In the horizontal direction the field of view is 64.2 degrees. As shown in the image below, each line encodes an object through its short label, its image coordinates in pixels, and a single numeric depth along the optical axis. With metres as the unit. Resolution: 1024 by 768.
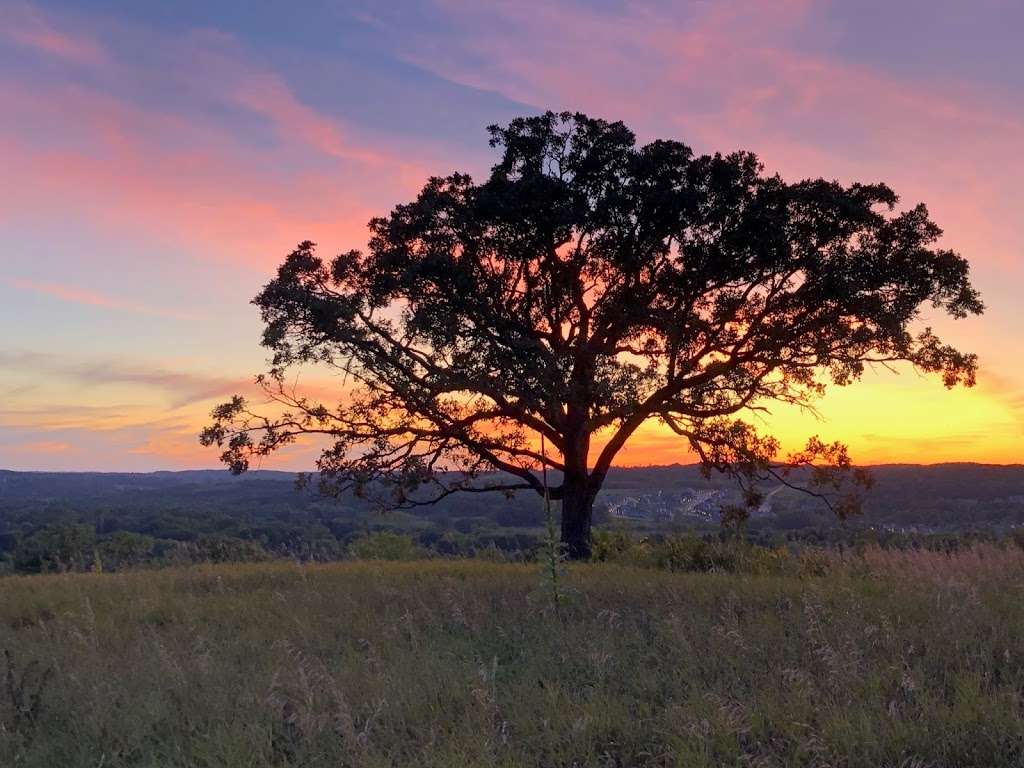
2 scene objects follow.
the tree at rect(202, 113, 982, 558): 16.08
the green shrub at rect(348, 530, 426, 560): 22.89
